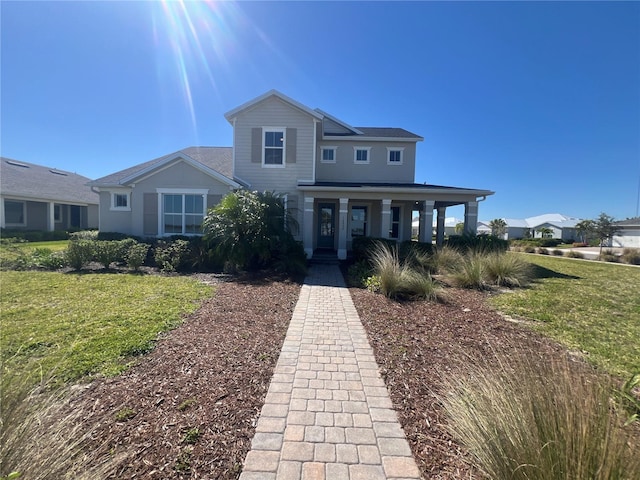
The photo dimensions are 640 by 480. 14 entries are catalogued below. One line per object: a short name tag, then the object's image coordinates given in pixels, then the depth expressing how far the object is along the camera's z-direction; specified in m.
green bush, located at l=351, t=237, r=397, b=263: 11.58
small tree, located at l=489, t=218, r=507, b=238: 52.56
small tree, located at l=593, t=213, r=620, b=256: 24.48
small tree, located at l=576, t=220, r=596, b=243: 26.72
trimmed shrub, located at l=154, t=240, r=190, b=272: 10.31
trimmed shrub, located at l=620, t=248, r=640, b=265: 18.98
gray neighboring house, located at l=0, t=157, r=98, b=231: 19.61
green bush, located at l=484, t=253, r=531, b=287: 9.09
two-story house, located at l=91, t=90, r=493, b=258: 12.90
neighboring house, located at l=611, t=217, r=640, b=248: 32.09
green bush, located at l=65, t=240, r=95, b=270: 9.91
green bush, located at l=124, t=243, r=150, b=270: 9.95
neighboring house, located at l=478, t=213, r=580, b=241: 51.61
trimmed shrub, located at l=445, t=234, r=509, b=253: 11.50
